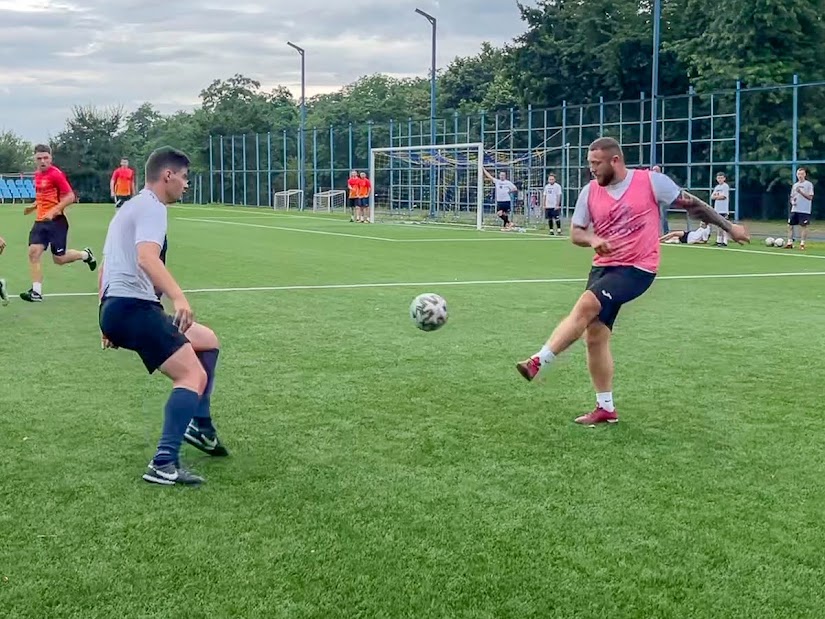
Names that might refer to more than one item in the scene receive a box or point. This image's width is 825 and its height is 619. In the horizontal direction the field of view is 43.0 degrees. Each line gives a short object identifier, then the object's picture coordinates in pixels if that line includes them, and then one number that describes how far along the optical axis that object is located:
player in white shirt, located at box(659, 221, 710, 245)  26.22
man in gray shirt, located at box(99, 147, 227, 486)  5.39
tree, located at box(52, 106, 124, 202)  70.38
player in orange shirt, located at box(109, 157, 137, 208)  31.64
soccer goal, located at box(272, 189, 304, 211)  55.47
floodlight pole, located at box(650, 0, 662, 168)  30.25
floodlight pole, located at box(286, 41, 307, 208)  52.44
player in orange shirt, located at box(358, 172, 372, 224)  38.50
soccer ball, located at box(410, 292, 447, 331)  8.04
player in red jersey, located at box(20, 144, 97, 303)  13.20
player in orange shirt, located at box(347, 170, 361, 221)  38.47
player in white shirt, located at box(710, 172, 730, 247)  26.83
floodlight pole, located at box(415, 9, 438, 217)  40.84
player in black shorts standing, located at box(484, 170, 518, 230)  32.66
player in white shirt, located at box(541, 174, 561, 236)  30.77
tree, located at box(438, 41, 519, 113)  75.69
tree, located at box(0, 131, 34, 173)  75.12
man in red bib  6.89
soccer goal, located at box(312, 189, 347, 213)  53.03
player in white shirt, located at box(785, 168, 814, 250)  24.59
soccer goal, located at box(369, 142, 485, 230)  40.34
